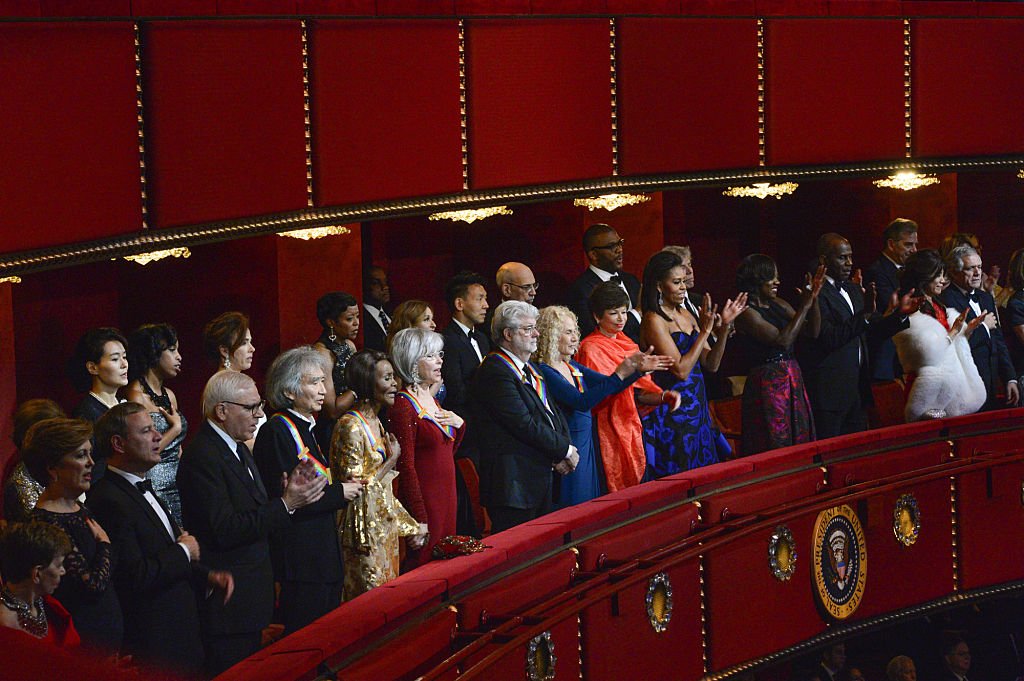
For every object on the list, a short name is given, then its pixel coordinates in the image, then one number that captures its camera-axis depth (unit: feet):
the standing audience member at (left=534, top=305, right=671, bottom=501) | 35.35
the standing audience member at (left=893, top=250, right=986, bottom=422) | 45.50
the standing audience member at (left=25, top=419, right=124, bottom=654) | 22.36
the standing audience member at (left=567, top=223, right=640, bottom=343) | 43.98
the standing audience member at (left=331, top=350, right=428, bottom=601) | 29.07
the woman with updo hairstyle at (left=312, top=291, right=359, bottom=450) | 37.58
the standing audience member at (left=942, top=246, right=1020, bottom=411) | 47.83
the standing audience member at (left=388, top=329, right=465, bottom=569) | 30.63
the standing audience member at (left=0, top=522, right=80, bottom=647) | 20.71
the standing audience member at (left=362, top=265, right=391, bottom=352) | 43.45
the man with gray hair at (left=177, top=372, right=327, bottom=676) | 26.00
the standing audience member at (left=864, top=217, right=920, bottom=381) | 48.93
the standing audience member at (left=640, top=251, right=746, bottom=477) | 38.65
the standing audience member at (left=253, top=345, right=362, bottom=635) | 27.99
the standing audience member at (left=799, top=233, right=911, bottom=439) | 44.57
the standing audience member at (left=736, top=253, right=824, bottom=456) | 41.57
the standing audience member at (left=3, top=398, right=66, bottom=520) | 25.35
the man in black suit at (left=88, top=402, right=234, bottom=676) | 23.98
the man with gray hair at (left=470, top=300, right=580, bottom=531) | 33.60
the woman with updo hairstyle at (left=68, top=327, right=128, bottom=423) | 29.55
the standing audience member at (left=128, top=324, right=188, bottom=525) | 30.42
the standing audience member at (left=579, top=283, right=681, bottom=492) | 37.65
